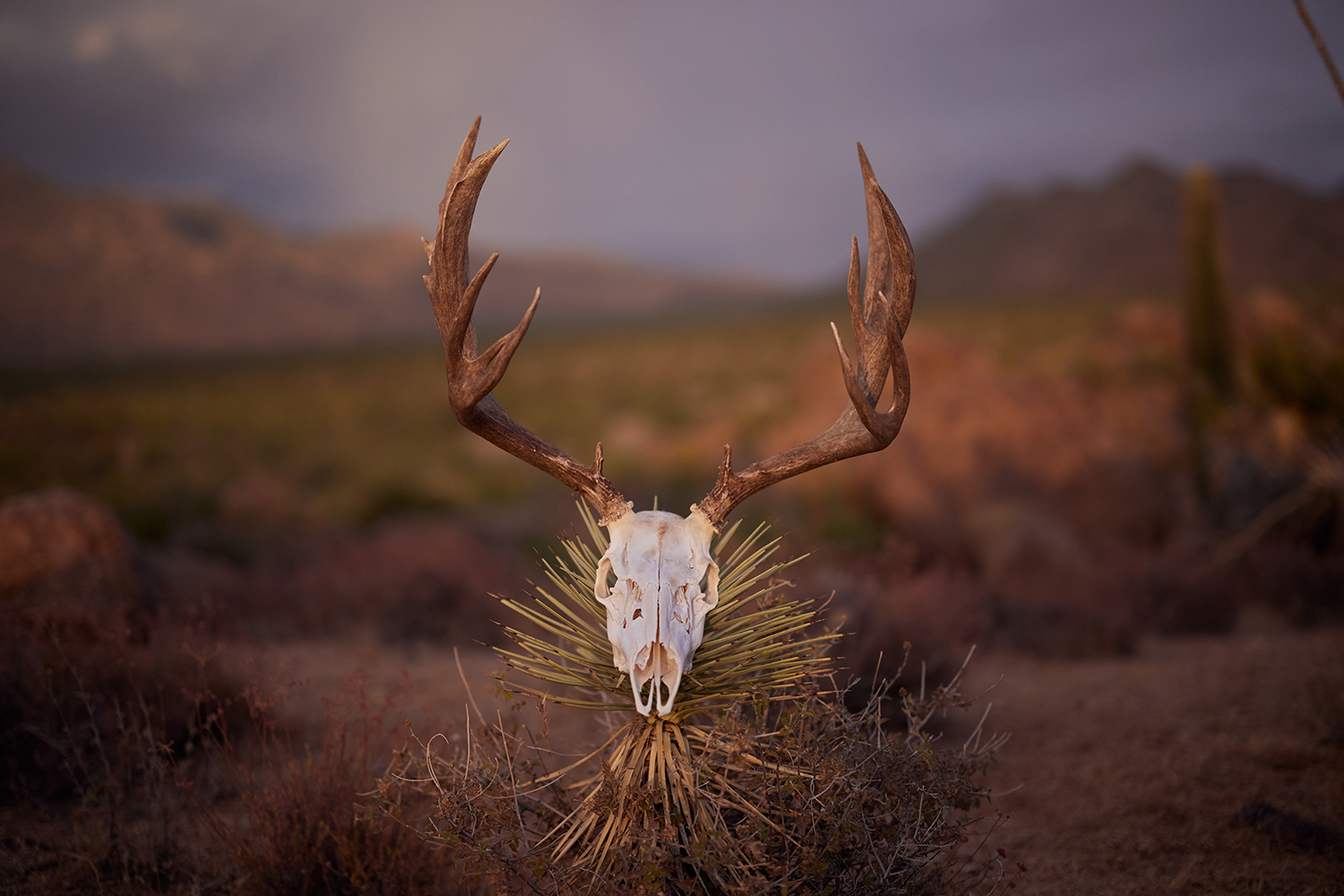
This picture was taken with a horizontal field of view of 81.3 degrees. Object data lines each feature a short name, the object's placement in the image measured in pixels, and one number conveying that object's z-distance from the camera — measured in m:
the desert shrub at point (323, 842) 3.31
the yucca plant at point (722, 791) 2.71
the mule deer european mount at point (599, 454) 2.69
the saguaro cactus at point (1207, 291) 16.31
